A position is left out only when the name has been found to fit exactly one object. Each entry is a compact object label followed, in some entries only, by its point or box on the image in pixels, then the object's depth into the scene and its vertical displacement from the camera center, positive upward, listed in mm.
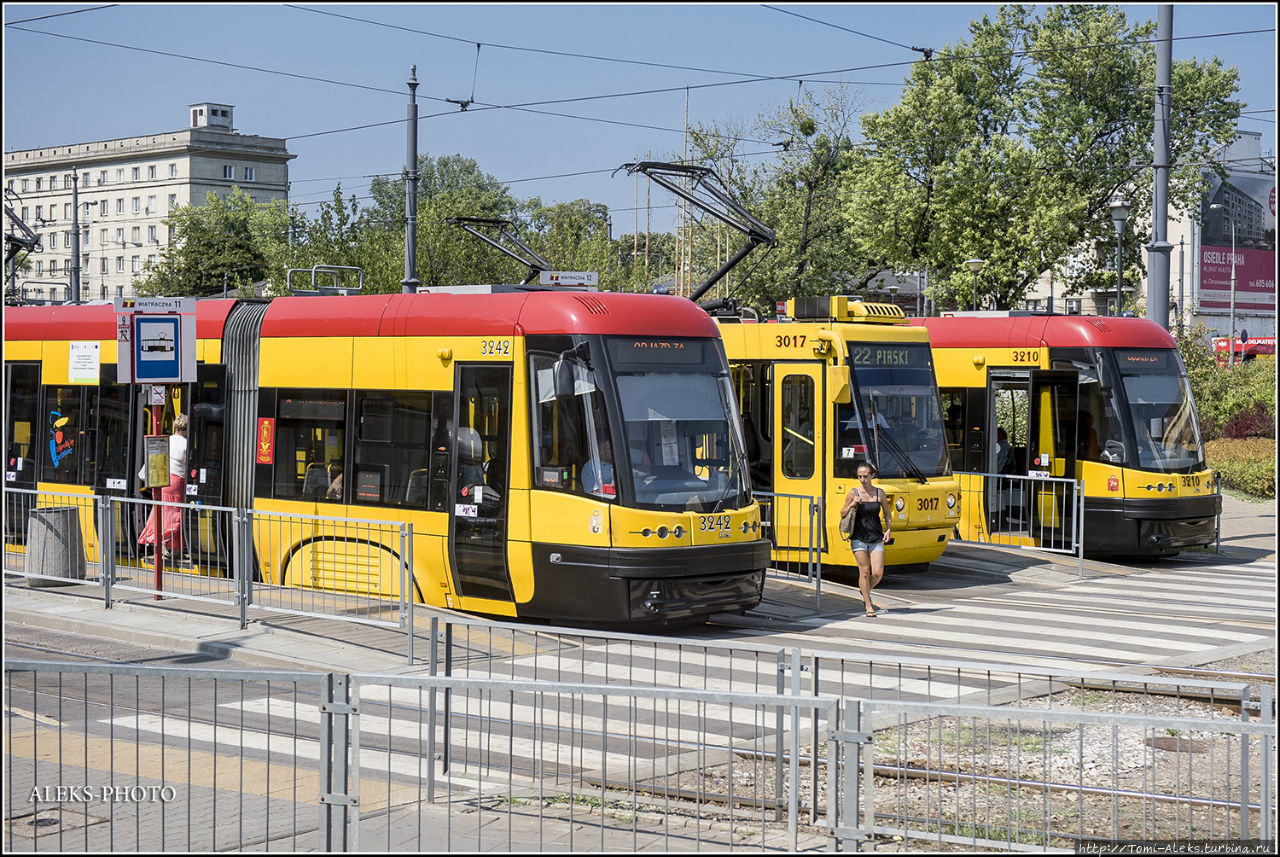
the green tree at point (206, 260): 74000 +6869
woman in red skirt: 14633 -1126
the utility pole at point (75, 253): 46344 +4548
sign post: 14266 +402
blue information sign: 14254 +404
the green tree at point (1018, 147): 45938 +8447
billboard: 82562 +7257
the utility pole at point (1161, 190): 21594 +3369
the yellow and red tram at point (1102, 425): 19688 -336
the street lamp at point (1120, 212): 26344 +3550
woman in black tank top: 15406 -1484
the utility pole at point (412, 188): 26734 +3880
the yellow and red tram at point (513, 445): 13219 -517
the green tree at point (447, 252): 39938 +4010
